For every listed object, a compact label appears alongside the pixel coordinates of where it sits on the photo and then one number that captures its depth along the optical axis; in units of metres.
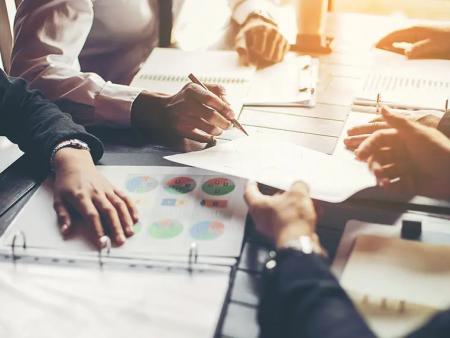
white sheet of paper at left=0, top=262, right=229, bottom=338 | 0.70
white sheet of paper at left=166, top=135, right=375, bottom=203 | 0.93
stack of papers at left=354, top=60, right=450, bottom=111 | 1.24
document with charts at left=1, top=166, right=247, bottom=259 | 0.85
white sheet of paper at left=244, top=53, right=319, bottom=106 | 1.27
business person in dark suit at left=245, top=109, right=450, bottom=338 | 0.64
